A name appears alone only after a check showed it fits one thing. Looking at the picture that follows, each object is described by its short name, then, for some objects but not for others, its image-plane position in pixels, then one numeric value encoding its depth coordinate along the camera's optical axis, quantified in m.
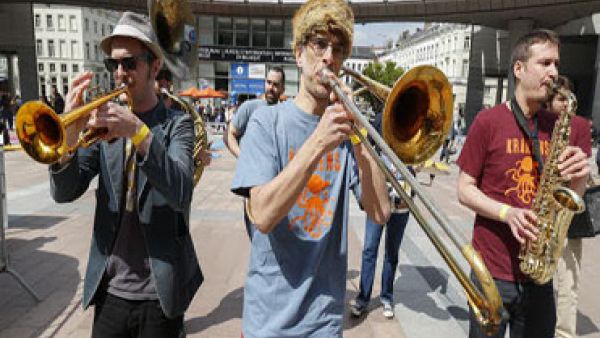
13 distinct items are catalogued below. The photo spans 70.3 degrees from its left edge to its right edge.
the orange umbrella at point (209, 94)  24.90
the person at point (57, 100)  17.74
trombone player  1.59
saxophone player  2.23
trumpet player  1.91
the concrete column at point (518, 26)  23.08
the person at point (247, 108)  4.03
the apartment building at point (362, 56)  103.38
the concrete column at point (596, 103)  19.84
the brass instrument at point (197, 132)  3.06
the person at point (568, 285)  3.14
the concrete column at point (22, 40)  25.52
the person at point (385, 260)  3.80
